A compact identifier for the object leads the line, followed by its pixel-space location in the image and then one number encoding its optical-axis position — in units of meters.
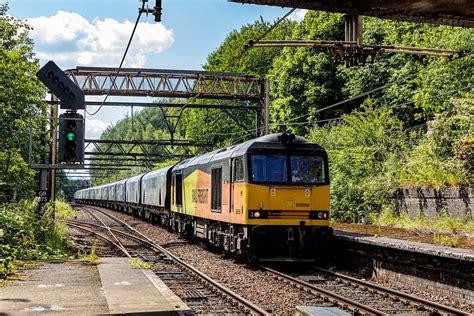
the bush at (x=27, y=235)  14.98
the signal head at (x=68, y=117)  12.53
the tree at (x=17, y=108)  18.78
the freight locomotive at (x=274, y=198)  14.96
